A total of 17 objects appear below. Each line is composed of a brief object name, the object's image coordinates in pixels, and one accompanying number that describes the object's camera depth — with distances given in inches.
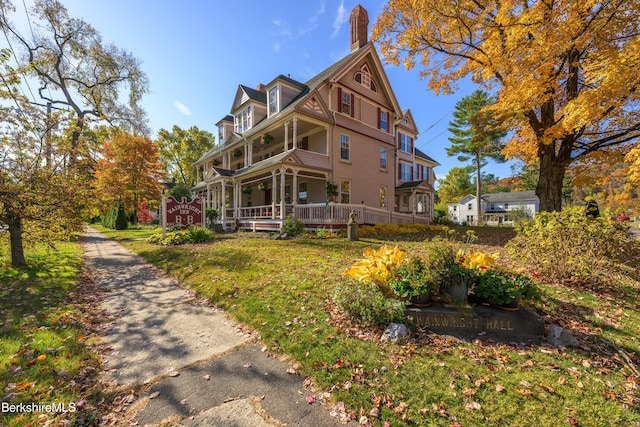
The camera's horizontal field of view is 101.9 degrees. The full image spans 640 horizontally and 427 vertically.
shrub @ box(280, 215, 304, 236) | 523.5
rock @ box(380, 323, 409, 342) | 135.1
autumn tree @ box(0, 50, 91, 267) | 264.8
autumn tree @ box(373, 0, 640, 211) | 273.4
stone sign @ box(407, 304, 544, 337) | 139.3
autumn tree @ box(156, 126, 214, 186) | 1470.2
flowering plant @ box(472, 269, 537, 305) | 145.5
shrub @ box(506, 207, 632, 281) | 198.1
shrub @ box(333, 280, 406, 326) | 144.9
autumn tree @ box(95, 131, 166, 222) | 956.0
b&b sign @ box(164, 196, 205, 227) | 533.3
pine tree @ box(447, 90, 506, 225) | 1250.1
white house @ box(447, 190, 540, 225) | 1747.5
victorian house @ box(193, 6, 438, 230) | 596.1
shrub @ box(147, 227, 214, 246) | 494.6
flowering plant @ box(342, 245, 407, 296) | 165.5
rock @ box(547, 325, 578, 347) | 129.7
